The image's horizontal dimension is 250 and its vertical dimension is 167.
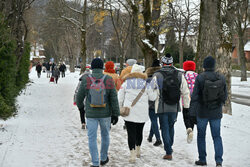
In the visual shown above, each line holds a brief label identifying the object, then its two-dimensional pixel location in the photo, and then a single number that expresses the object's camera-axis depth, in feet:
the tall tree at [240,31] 104.25
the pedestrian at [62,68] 131.40
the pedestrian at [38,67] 124.88
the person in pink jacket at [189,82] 25.88
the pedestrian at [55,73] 95.76
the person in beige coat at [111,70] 28.14
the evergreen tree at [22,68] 58.11
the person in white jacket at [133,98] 20.21
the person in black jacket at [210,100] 19.04
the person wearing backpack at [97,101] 18.38
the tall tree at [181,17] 96.37
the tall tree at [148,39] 47.75
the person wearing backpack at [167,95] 21.16
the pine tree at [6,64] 30.25
